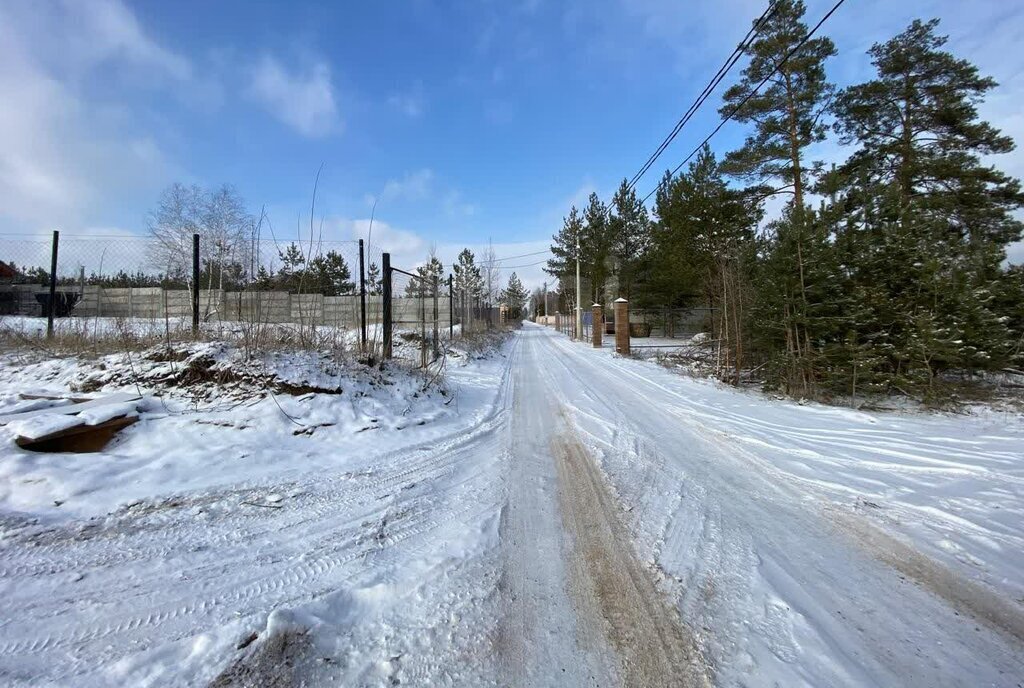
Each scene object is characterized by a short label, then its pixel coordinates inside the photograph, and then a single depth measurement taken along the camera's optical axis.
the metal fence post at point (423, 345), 7.99
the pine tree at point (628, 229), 30.47
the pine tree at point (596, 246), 31.00
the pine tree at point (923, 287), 7.20
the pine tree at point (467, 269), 45.42
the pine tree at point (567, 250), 34.06
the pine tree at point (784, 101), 15.19
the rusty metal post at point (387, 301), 7.46
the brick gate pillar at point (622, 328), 17.00
